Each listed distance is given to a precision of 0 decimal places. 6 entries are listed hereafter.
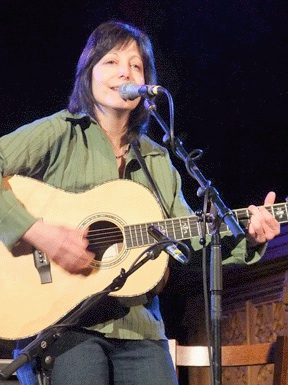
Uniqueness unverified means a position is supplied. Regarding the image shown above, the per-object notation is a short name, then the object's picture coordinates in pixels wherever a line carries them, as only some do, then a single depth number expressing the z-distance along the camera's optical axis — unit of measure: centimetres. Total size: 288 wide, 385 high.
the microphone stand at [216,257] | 426
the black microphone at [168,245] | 477
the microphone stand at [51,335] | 445
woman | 521
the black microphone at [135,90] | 507
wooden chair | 601
